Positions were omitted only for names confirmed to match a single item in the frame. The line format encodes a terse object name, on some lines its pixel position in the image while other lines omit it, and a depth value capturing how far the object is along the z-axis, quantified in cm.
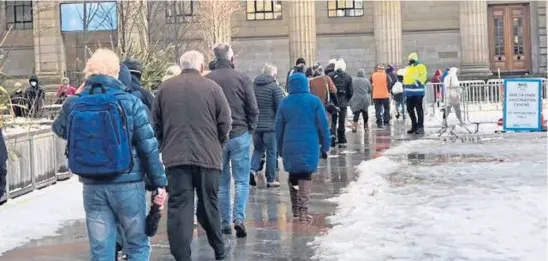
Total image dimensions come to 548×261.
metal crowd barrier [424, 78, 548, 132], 2538
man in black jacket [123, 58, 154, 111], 951
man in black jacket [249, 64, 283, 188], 1392
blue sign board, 2197
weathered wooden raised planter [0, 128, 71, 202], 1353
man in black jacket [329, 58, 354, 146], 2133
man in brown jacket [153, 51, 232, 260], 849
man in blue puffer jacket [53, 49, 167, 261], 666
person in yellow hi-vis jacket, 2347
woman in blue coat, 1102
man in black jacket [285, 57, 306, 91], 1588
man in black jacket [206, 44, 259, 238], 1026
